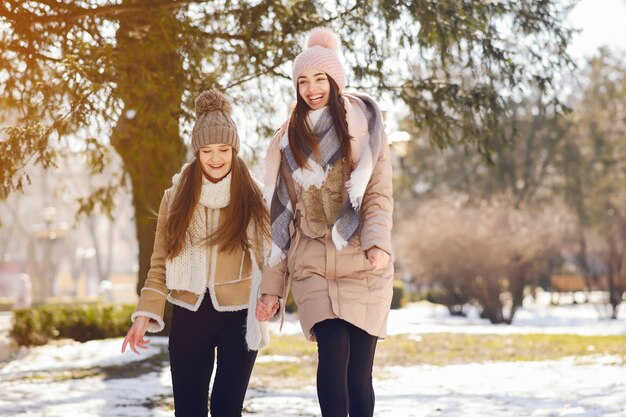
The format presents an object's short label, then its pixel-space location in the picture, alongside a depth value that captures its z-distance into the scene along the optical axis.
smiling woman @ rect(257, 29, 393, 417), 4.11
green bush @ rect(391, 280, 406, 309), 34.47
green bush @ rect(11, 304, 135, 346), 16.77
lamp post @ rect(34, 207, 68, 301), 31.83
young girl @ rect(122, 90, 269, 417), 4.31
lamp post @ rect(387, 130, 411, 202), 38.65
